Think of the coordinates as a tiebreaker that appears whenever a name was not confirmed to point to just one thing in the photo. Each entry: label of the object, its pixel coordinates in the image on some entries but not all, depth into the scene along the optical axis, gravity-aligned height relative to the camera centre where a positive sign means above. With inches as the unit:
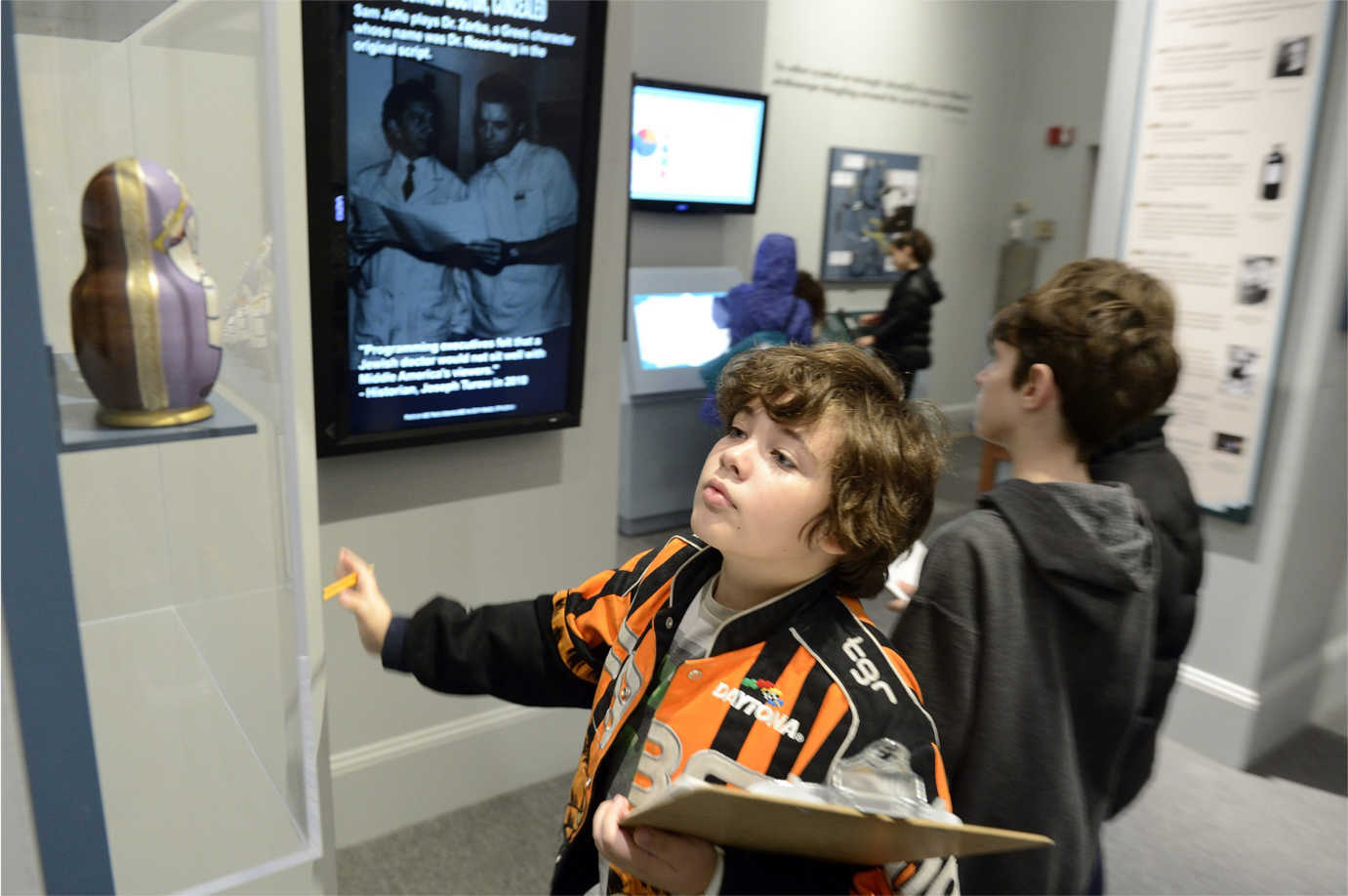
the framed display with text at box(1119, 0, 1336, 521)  104.1 +7.2
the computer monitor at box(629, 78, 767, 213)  192.4 +18.4
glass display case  35.2 -12.1
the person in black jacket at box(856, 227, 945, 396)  205.3 -12.6
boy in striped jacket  37.1 -17.0
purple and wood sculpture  36.4 -3.5
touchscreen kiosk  183.9 -30.5
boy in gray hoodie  49.8 -19.7
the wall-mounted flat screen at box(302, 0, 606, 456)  73.9 +1.2
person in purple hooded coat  165.8 -11.6
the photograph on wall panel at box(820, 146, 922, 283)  248.7 +9.3
